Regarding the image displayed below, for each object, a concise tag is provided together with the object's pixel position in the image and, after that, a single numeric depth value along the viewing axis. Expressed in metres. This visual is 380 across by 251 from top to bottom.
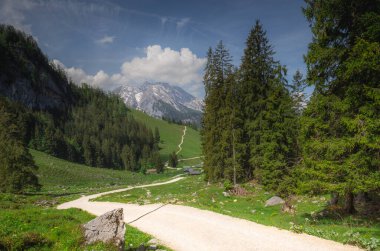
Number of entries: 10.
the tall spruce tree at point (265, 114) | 28.89
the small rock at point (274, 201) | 25.50
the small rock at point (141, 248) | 11.28
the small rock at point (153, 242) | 12.59
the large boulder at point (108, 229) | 10.36
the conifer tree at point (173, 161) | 129.25
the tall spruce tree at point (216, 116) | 40.25
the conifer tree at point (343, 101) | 14.05
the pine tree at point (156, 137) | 181.85
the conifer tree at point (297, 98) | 31.20
